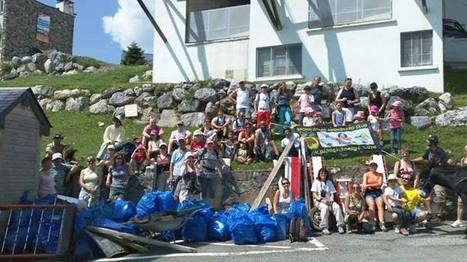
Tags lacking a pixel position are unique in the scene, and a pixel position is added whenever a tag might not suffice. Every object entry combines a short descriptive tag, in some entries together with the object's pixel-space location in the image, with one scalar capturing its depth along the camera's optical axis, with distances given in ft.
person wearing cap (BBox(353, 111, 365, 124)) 54.01
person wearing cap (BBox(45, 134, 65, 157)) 52.34
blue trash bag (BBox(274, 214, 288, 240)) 37.37
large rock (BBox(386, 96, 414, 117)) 63.72
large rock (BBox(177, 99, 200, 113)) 72.79
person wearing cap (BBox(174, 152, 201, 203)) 44.34
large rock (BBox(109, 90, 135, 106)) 79.36
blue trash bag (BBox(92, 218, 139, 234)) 33.17
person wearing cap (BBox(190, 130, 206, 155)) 48.79
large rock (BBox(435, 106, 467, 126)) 60.08
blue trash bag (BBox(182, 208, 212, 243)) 36.96
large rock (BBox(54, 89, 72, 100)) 86.07
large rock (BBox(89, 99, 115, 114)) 79.92
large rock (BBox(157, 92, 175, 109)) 75.77
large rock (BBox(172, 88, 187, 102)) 75.51
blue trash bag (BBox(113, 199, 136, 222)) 34.68
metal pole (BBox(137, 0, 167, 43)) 87.40
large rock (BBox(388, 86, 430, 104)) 67.05
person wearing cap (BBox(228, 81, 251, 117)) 60.80
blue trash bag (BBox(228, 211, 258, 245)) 36.09
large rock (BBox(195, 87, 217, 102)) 72.79
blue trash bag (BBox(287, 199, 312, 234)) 37.25
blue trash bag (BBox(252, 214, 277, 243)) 36.78
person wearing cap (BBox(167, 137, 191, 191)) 45.68
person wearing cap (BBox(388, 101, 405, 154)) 49.90
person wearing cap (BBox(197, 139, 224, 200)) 45.66
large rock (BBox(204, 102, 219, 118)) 69.30
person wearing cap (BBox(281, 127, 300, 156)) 48.66
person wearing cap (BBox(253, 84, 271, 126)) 56.70
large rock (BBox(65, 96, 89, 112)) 82.89
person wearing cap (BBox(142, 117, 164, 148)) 53.43
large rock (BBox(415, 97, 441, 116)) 63.67
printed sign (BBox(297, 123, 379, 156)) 49.98
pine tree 162.49
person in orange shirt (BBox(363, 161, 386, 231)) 39.50
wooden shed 34.58
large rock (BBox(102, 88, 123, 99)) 82.23
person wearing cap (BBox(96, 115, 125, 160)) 52.65
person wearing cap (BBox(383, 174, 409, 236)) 38.37
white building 72.08
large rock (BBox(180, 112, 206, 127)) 70.69
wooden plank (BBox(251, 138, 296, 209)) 44.91
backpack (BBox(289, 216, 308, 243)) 36.52
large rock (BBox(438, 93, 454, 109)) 64.13
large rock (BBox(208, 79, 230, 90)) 75.05
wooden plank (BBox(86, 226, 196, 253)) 32.71
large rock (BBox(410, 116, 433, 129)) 61.00
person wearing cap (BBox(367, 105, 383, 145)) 51.24
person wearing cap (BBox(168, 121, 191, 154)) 51.64
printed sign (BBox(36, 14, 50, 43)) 164.86
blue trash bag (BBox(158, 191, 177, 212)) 34.76
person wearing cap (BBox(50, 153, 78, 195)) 45.33
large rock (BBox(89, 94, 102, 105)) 82.84
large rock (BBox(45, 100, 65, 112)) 84.68
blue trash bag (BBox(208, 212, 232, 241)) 37.63
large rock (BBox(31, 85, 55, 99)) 88.53
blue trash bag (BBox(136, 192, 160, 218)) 34.60
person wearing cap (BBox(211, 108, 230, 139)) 54.95
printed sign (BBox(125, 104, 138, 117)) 76.52
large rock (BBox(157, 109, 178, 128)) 73.26
